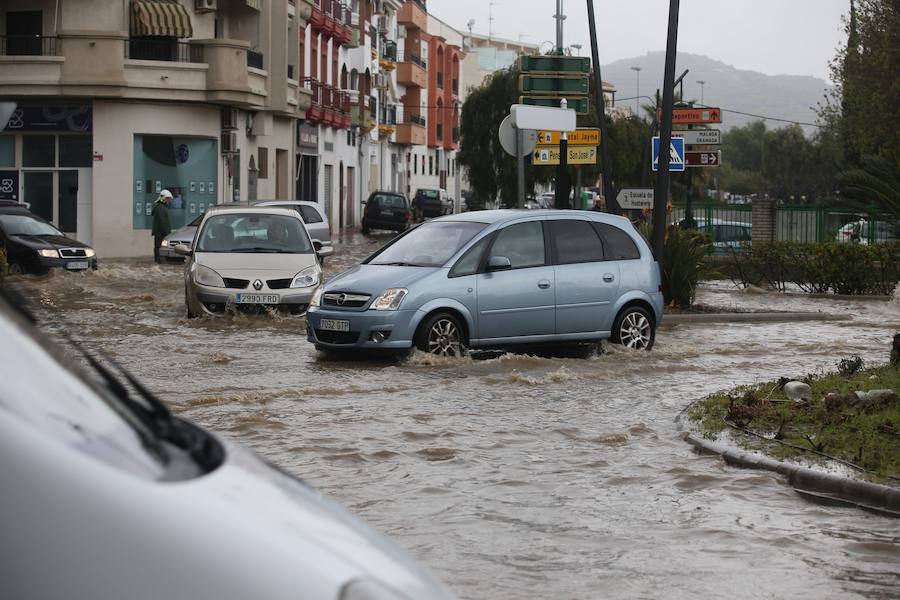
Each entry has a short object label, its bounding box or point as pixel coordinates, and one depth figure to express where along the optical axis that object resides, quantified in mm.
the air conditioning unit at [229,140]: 43125
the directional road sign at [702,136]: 31875
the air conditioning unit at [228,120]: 43375
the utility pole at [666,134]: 21172
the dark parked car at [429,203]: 75938
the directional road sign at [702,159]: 32375
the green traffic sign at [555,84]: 23328
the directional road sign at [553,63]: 23156
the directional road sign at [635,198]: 28203
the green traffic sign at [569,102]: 23609
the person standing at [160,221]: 33400
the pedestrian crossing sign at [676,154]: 28844
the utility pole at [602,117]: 27953
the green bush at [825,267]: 27344
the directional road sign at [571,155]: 25938
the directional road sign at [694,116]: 31422
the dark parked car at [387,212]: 58938
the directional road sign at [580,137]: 26172
